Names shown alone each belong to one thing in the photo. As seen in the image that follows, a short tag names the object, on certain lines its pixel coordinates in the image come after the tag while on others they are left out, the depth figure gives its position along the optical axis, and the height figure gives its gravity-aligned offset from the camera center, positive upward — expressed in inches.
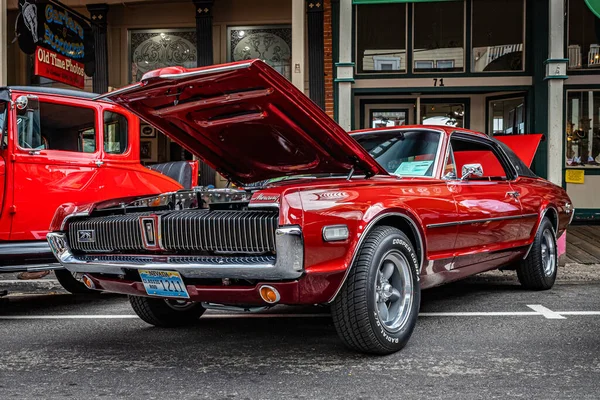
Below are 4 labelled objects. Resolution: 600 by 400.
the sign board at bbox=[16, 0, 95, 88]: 397.7 +91.8
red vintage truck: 221.8 +7.0
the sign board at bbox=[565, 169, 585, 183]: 470.6 +1.6
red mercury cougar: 140.2 -9.4
